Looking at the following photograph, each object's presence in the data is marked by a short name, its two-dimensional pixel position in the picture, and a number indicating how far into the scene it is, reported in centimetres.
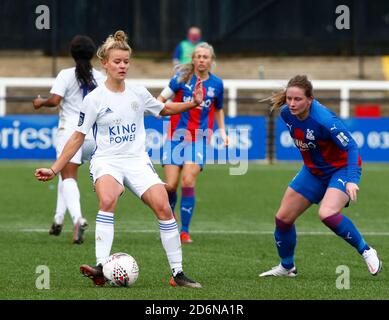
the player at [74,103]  1212
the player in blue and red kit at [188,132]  1280
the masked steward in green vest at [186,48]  2408
